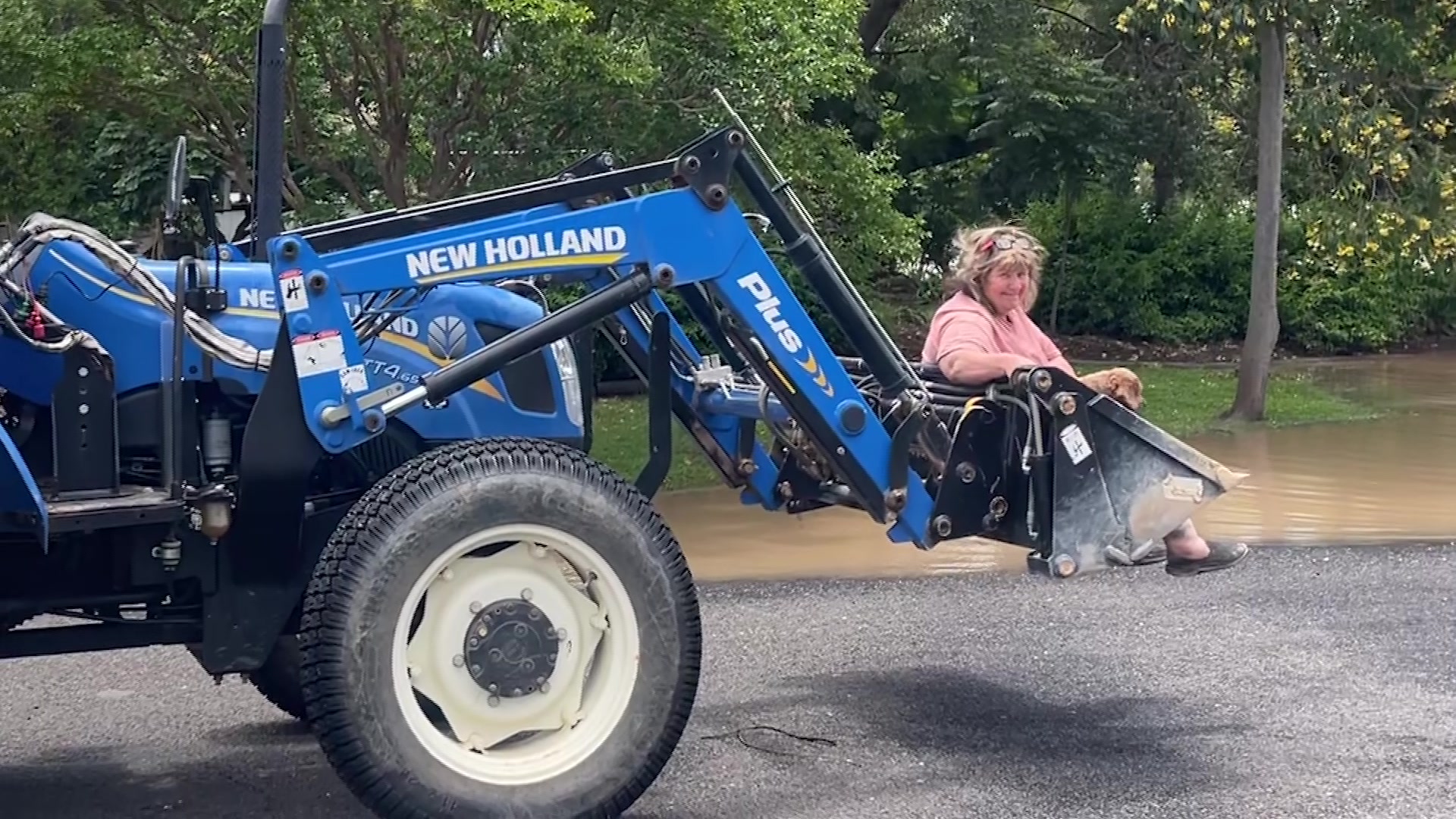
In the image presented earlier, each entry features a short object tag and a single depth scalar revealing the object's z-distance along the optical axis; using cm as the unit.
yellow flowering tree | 1416
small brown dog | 568
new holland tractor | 443
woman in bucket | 571
